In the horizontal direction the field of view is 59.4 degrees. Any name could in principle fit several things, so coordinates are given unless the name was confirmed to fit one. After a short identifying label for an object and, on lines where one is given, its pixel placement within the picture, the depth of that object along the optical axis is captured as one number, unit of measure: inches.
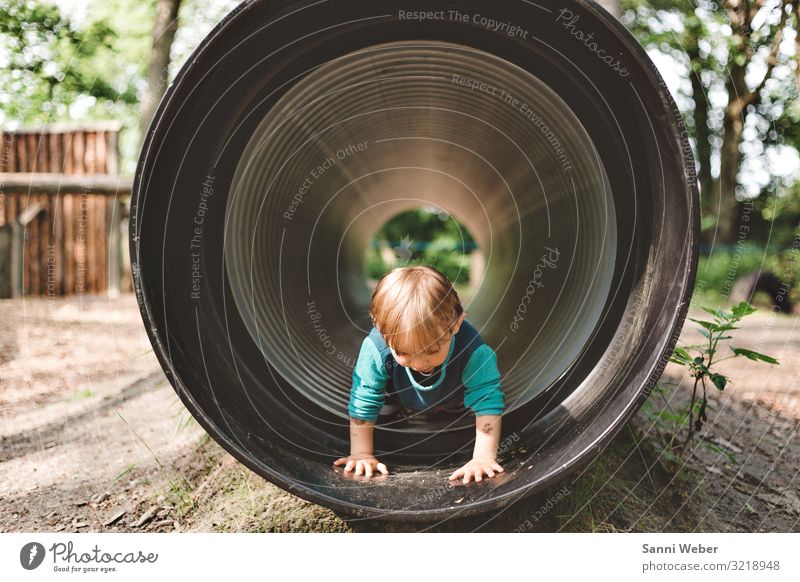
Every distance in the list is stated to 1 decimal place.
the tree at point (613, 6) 121.8
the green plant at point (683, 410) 110.4
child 95.5
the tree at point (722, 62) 154.2
